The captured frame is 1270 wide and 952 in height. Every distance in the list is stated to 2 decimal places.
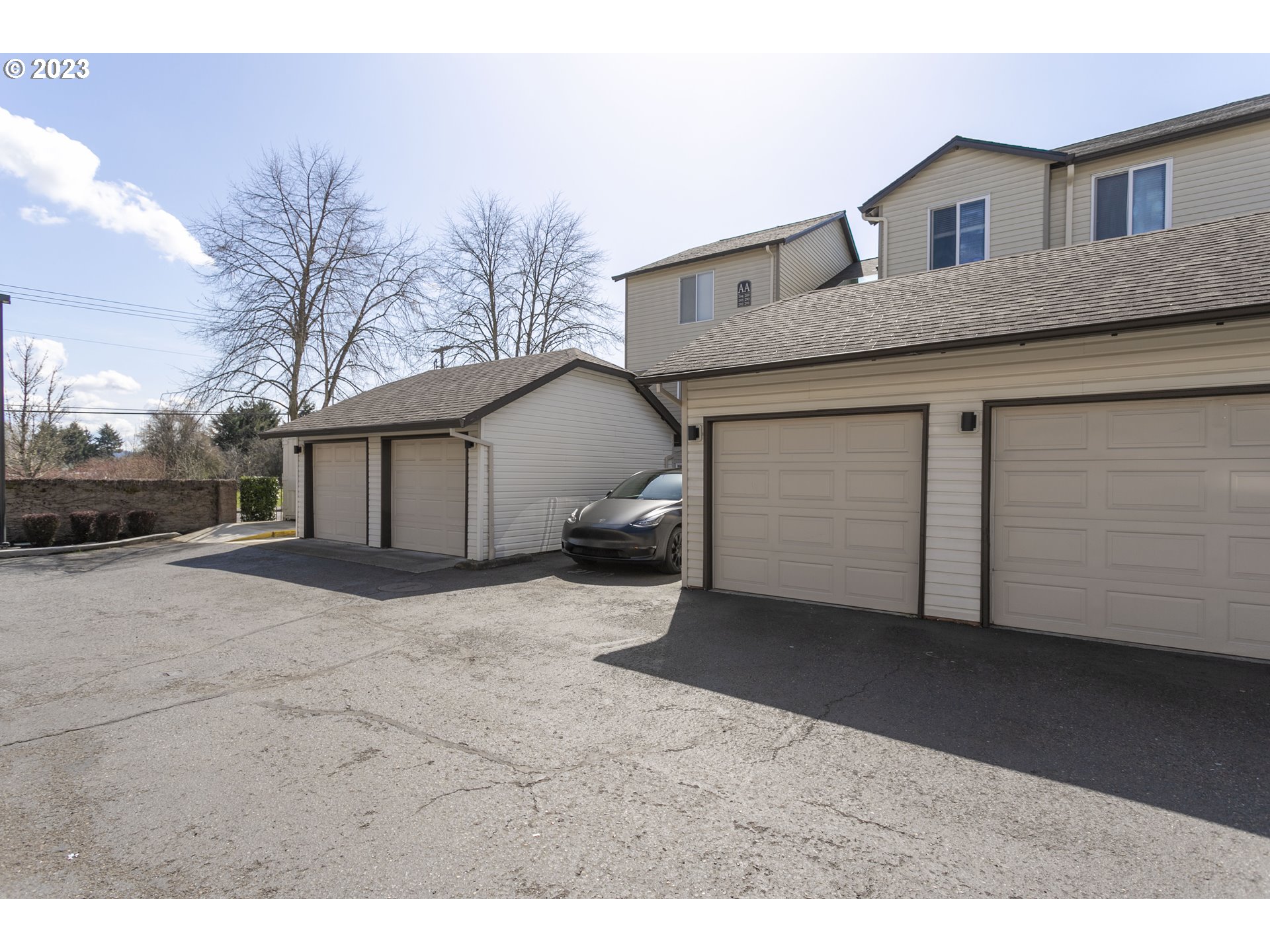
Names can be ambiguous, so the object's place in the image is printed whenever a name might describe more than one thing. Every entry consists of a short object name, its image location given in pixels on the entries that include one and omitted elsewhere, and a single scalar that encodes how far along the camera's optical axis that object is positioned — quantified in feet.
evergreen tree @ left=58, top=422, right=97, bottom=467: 96.42
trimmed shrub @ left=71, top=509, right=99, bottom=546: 40.11
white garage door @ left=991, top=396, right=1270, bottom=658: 15.44
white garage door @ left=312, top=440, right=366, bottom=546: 40.09
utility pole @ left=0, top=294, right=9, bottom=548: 36.73
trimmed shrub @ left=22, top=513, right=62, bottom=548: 37.99
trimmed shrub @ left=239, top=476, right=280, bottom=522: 55.31
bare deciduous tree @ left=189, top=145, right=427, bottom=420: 68.08
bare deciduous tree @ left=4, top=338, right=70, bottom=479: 60.44
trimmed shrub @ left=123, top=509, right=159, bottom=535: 43.21
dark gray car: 28.68
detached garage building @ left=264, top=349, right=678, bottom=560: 33.30
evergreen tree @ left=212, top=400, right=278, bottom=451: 95.44
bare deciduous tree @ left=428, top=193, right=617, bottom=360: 83.56
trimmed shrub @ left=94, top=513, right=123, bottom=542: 40.81
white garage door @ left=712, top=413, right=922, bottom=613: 20.34
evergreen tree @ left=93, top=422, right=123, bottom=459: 116.57
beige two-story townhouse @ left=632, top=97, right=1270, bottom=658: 15.75
